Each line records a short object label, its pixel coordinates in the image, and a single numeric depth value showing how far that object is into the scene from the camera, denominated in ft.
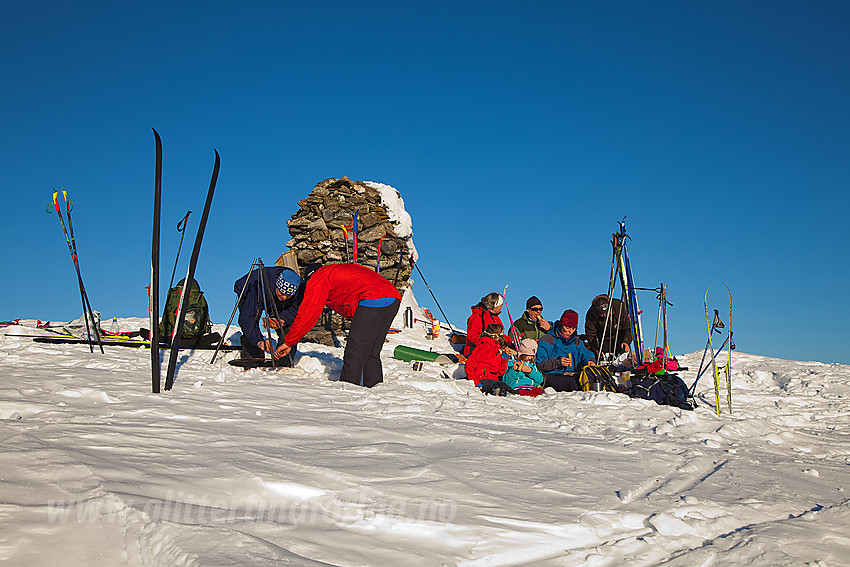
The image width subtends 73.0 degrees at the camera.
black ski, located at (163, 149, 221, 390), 15.16
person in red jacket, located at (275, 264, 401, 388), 18.03
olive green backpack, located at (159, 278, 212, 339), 27.17
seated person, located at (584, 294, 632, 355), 28.14
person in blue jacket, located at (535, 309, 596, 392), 23.88
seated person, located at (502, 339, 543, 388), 21.40
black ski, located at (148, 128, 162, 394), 14.38
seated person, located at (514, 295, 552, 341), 30.22
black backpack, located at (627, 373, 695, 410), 19.48
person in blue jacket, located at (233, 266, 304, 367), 20.98
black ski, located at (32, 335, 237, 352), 23.79
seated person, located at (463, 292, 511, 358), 25.59
